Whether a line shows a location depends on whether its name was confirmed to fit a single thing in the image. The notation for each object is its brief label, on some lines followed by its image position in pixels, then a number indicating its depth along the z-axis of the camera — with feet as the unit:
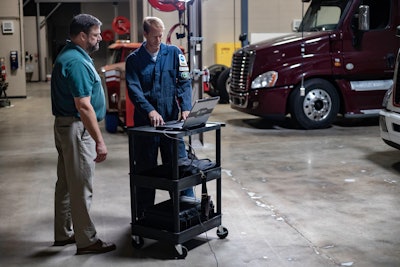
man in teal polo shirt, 13.61
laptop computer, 13.94
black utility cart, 13.98
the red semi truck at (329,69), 32.89
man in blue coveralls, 15.79
